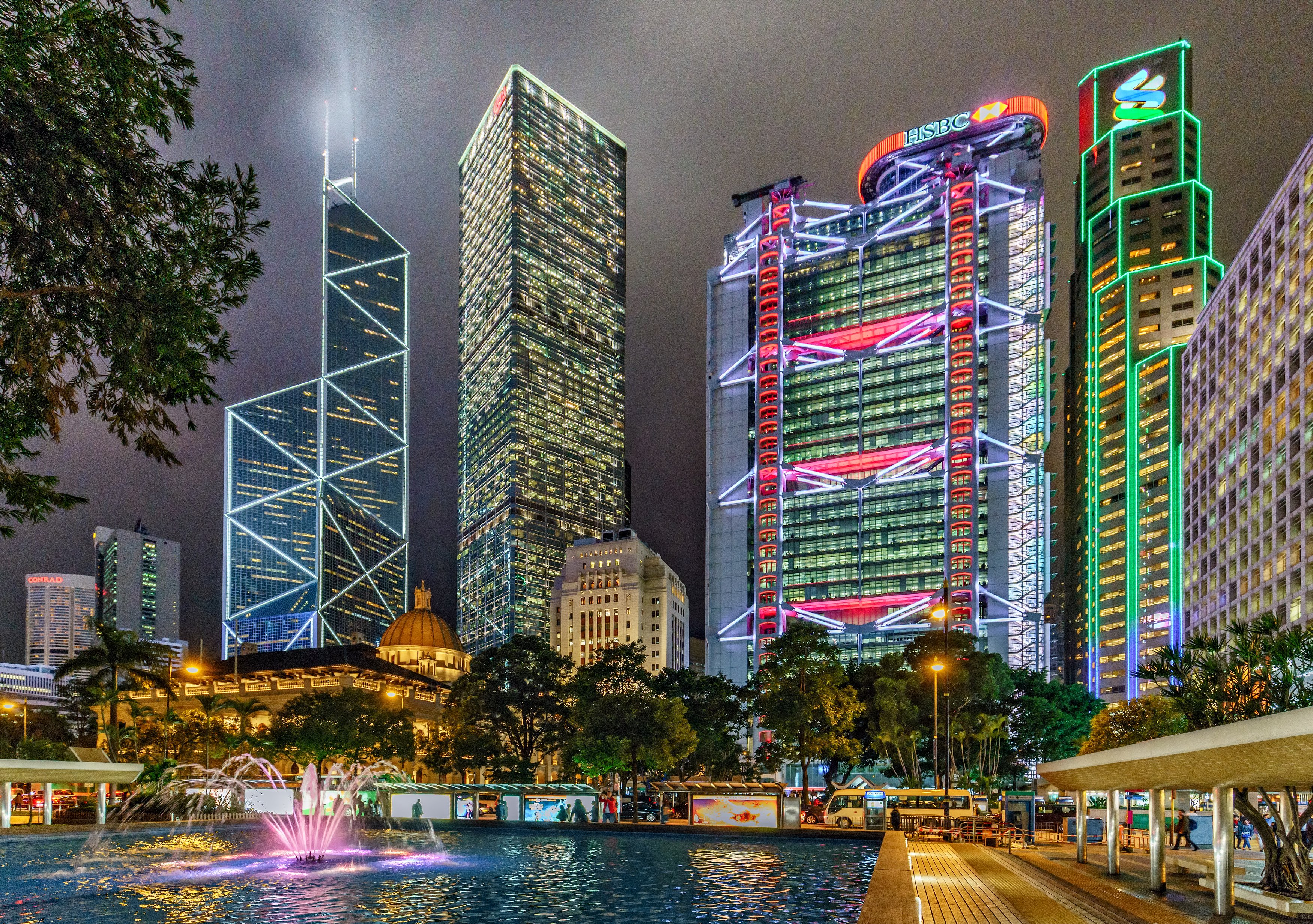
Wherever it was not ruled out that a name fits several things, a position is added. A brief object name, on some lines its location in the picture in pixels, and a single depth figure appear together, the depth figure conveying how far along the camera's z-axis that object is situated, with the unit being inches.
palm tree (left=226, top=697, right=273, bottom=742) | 2847.0
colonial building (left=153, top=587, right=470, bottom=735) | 4288.9
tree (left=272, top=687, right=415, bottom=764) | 2751.0
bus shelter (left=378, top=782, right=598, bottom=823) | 1867.6
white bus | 1601.9
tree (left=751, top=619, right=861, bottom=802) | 2348.7
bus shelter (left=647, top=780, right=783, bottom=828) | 1663.4
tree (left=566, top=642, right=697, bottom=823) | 2412.6
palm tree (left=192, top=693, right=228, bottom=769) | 2630.4
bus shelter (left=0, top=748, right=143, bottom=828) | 1266.0
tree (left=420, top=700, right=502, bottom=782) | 2751.0
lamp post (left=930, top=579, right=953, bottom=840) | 1432.3
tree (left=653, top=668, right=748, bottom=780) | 3051.2
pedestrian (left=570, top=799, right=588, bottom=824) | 1859.0
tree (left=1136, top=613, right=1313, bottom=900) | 963.3
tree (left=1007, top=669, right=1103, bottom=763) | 3112.7
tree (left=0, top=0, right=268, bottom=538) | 427.8
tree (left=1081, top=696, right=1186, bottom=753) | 1862.7
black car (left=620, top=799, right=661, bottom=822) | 2192.4
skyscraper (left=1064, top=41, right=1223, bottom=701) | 6318.9
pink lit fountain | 1615.4
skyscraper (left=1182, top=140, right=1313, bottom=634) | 2984.7
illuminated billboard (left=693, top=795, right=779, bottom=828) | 1662.2
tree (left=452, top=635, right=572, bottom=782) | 2864.2
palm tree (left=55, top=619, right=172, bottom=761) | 2338.8
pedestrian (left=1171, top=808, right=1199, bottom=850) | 1302.9
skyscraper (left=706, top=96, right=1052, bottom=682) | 6151.6
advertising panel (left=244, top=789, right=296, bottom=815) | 2004.2
